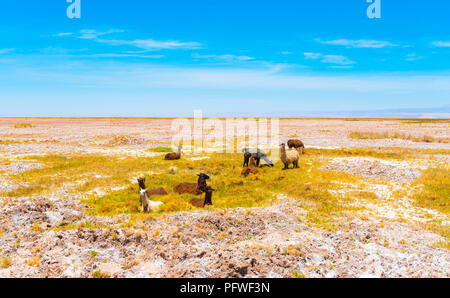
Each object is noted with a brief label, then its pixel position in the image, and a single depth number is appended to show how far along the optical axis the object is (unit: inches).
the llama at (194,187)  613.6
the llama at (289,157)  862.5
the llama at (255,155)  903.7
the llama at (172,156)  1058.7
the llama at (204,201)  518.1
